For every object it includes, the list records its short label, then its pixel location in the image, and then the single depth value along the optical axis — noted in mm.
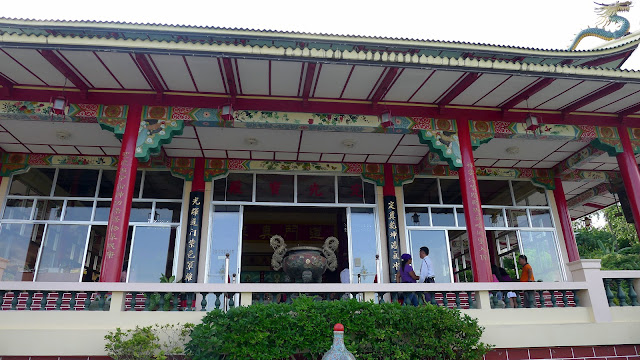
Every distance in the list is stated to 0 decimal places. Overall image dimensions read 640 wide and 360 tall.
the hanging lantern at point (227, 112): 6645
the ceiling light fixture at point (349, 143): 8094
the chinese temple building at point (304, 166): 5016
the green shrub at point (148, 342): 4129
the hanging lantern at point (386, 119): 6918
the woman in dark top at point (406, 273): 6582
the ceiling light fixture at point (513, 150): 8544
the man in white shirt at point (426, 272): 6586
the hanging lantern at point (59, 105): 6328
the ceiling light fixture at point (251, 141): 7980
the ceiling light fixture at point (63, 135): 7594
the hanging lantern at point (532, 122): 7195
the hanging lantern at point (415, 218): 9125
